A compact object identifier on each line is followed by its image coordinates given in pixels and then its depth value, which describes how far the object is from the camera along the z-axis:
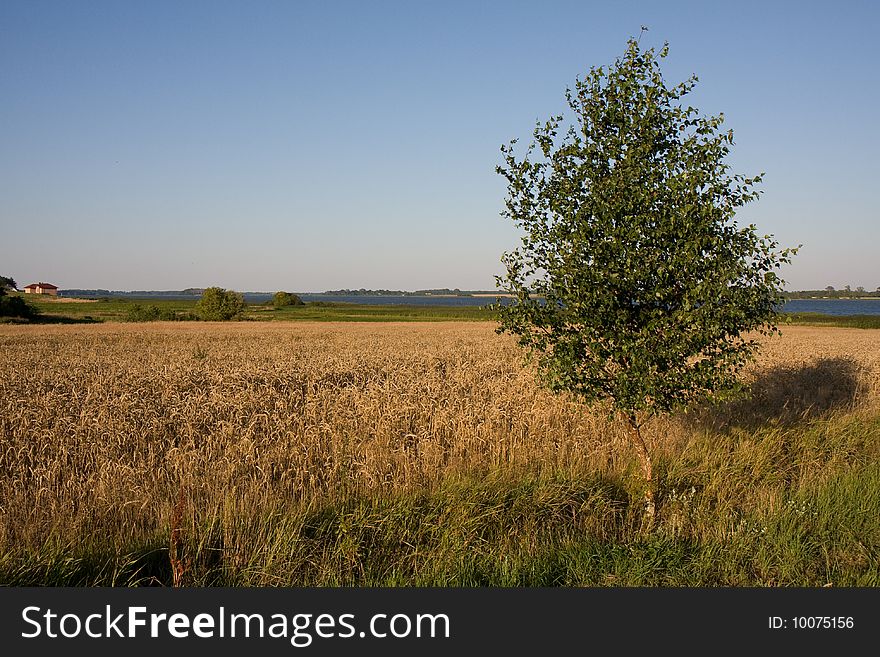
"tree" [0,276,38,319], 75.38
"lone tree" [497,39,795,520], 8.18
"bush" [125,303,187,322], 83.75
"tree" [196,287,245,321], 90.06
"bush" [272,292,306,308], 160.12
